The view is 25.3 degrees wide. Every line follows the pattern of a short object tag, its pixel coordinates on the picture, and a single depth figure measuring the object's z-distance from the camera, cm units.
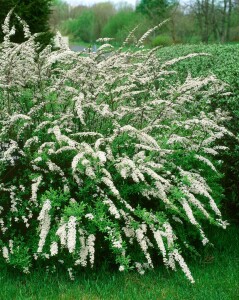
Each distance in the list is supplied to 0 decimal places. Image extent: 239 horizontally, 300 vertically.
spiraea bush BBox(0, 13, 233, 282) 410
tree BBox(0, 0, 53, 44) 1052
